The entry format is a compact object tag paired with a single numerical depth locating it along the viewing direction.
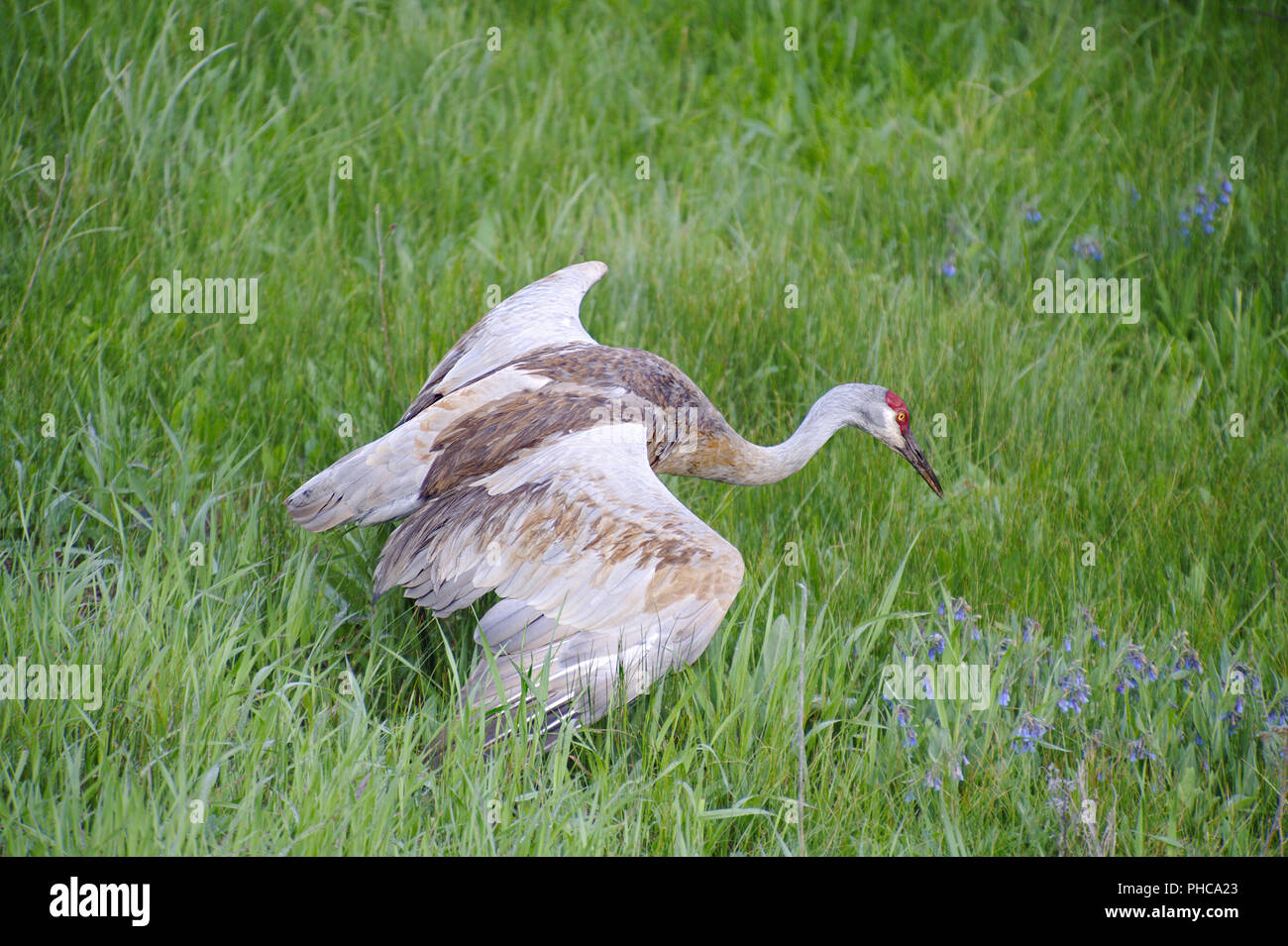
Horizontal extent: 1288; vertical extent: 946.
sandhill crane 6.18
